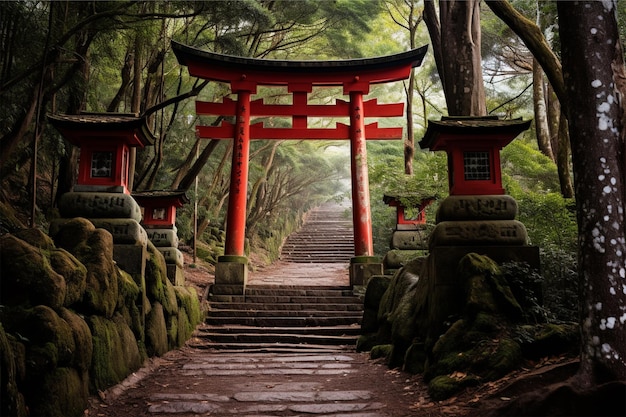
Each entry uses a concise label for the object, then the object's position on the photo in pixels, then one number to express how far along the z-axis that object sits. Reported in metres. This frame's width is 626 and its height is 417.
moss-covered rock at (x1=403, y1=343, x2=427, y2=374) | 5.85
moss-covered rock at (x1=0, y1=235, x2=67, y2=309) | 3.91
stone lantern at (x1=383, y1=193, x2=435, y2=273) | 11.80
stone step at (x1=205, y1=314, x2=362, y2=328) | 9.72
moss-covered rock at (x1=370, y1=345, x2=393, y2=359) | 7.06
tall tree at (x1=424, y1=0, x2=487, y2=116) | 9.01
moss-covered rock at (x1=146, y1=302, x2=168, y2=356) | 6.65
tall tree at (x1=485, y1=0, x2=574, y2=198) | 6.29
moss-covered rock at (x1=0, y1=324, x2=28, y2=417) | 2.89
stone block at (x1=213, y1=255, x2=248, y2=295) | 11.32
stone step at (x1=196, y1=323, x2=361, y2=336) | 9.18
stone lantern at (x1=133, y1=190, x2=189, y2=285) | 10.31
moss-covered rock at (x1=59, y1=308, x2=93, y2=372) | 4.09
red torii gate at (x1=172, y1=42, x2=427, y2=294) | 11.88
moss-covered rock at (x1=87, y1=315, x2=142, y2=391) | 4.66
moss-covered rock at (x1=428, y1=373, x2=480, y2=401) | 4.52
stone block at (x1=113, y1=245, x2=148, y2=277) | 6.48
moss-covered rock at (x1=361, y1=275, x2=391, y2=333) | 8.53
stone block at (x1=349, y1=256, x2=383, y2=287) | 11.56
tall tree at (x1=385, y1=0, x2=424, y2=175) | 15.61
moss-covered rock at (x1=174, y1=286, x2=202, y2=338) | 8.38
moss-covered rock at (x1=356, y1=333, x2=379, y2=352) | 8.02
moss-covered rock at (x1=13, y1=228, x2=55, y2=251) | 4.47
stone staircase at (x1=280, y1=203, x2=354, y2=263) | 23.52
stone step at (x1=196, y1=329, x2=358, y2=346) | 8.76
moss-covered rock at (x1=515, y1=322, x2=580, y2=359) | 4.57
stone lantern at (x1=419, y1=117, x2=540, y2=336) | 5.99
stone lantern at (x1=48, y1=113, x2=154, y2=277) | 6.66
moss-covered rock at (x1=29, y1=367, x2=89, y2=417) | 3.47
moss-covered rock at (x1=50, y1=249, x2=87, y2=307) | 4.43
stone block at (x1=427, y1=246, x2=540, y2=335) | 5.78
